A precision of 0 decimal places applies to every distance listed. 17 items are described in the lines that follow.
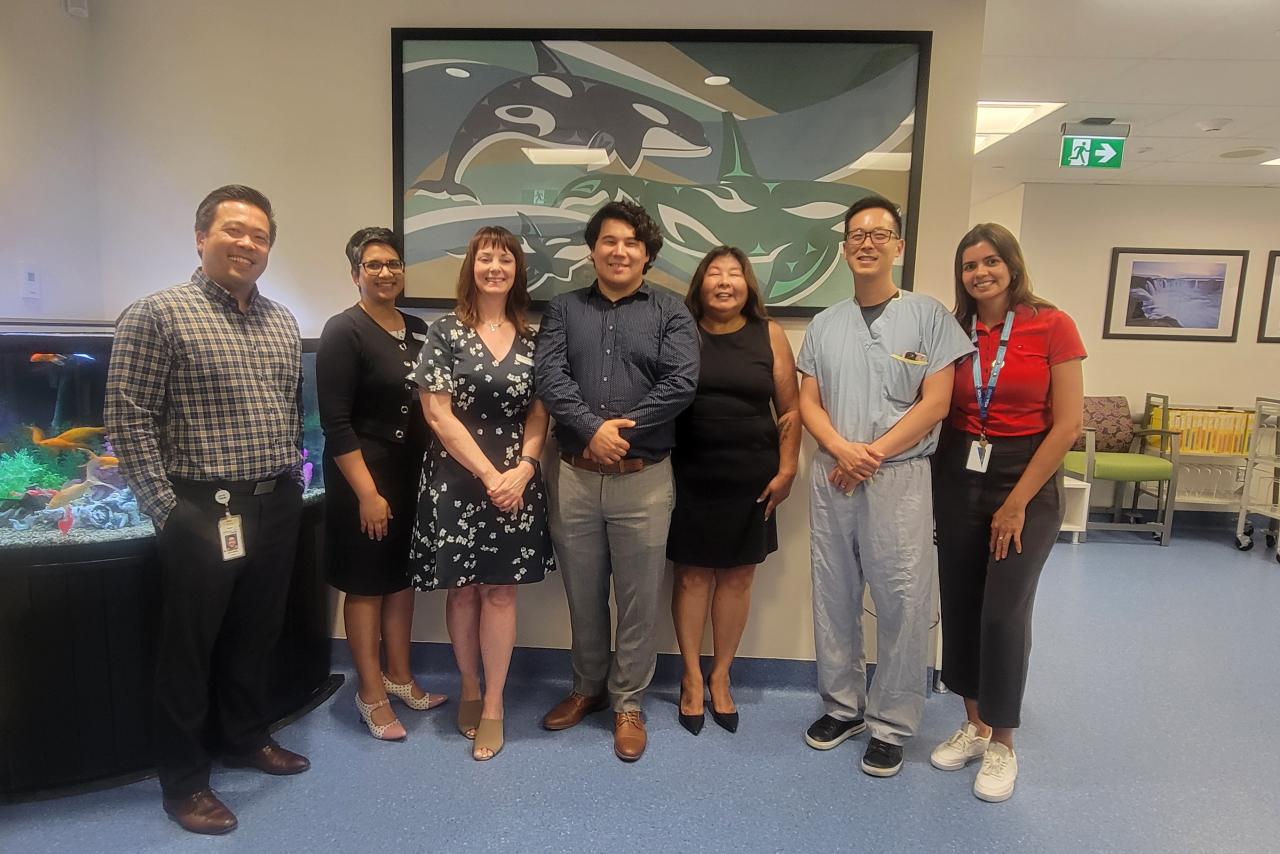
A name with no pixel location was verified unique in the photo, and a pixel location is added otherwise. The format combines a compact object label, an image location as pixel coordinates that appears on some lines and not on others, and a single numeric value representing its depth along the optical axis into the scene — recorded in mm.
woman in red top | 1983
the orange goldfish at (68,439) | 1936
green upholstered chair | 5051
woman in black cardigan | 2107
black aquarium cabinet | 1858
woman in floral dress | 2057
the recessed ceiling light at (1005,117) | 4254
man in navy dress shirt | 2086
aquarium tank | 1875
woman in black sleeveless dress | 2254
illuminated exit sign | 4414
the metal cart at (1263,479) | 4918
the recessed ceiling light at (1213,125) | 4301
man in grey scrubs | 2072
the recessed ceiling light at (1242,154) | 4871
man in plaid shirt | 1714
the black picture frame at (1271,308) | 5719
